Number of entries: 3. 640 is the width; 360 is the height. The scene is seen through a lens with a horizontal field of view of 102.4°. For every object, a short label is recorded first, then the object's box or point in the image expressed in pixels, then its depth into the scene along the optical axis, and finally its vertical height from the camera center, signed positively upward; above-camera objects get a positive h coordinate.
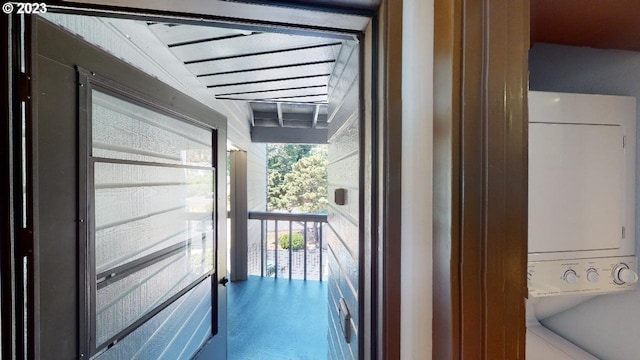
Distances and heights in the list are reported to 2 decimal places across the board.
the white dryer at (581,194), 0.93 -0.06
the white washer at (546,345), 1.11 -0.77
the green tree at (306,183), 9.05 -0.19
